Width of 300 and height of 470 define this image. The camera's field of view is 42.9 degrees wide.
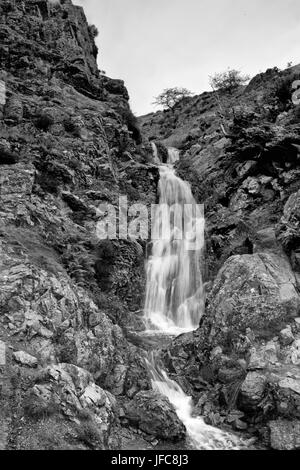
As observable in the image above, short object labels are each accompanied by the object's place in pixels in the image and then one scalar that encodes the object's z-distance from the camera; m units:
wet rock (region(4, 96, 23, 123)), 23.53
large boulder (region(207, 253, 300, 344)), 14.71
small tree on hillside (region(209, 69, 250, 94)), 62.31
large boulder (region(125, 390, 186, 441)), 10.58
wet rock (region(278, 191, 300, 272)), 17.53
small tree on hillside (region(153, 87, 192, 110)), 72.94
